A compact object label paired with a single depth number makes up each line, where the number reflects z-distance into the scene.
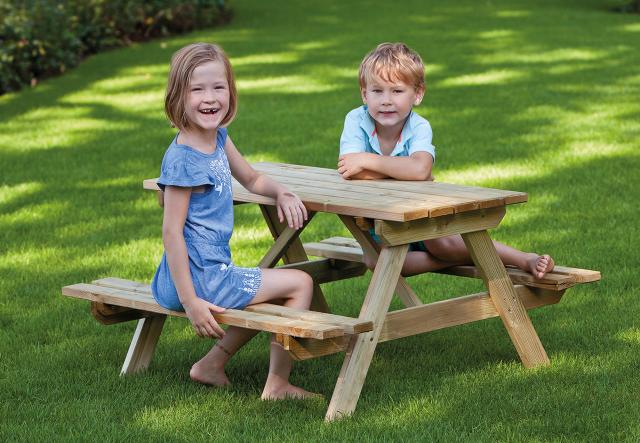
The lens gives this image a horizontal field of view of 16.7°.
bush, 23.58
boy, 9.27
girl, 8.07
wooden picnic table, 8.09
